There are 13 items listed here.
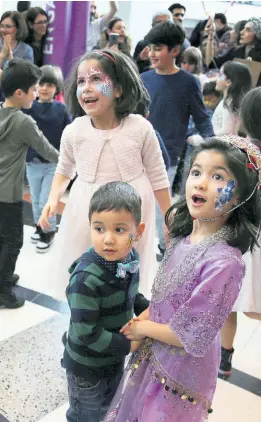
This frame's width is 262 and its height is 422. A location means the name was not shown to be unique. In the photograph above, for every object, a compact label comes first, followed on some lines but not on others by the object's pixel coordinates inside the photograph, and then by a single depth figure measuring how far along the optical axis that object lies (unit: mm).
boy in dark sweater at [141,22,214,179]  2578
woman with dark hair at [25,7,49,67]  4152
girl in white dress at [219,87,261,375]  1888
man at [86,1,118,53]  4305
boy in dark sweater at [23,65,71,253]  2912
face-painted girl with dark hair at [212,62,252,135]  3051
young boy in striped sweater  1222
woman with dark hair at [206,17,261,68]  4762
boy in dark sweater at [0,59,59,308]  2201
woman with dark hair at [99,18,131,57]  4273
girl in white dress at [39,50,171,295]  1742
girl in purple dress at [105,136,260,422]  1093
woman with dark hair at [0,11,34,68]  3873
